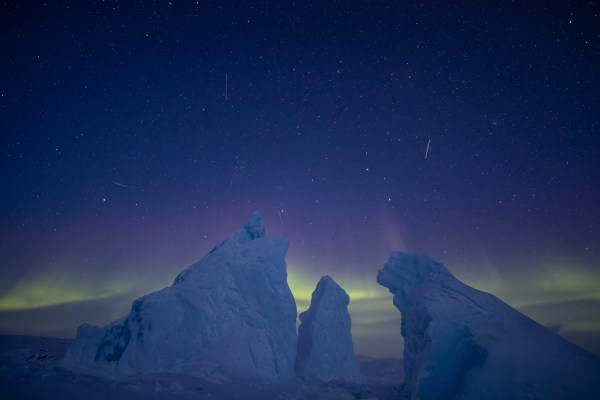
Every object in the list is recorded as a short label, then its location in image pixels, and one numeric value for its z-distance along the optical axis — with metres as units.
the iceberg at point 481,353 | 12.78
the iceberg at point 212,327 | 21.20
